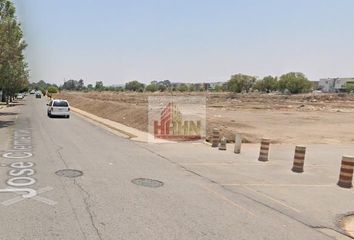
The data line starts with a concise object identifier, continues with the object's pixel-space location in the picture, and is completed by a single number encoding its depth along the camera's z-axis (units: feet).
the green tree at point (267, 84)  584.81
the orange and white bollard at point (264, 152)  49.06
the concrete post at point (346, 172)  36.81
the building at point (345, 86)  610.40
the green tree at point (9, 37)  88.69
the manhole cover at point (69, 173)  33.57
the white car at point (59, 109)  109.70
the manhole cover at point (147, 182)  31.81
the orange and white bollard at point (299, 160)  43.04
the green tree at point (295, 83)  524.93
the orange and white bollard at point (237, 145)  54.92
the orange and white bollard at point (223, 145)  57.69
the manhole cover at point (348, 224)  23.41
